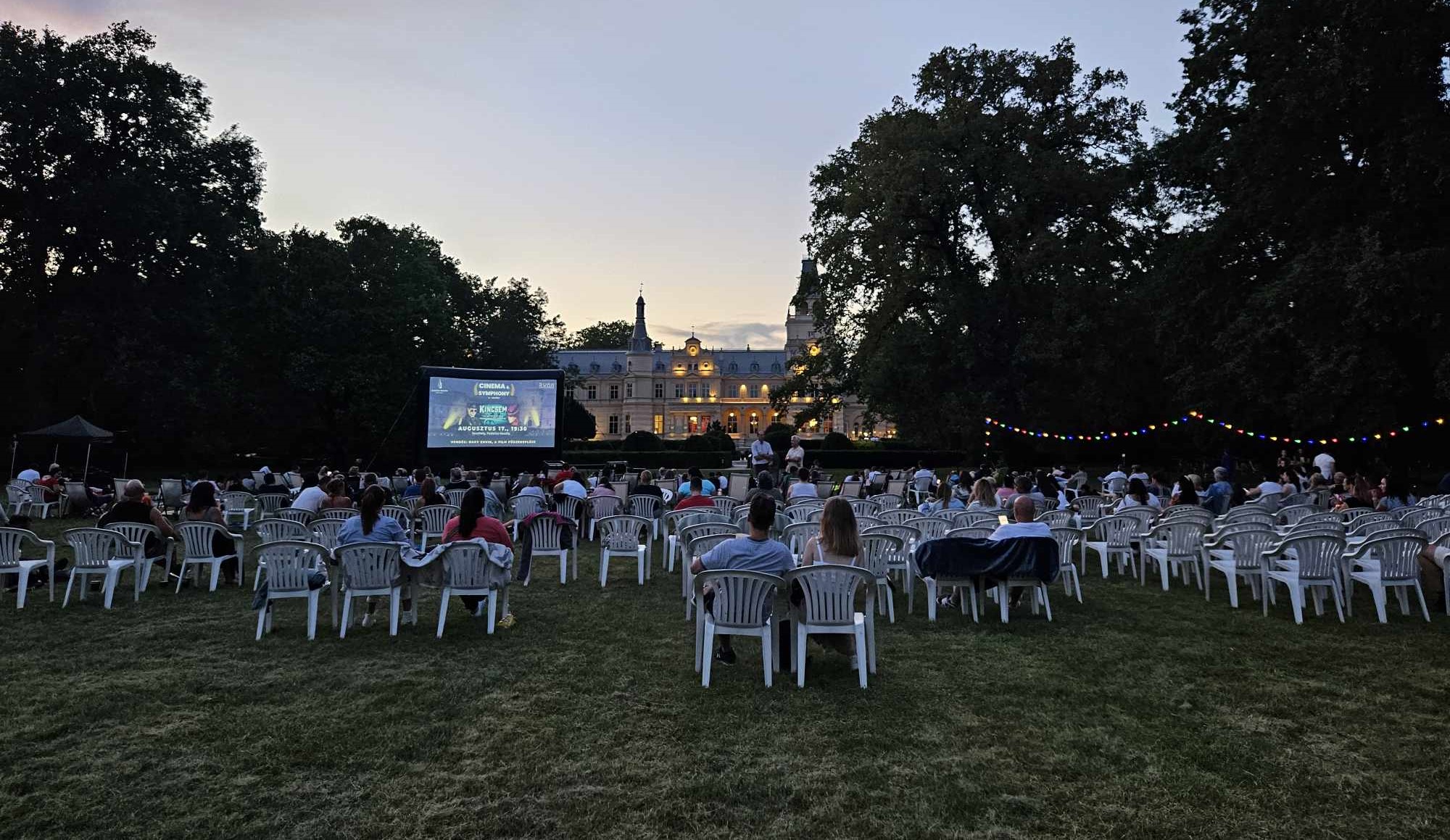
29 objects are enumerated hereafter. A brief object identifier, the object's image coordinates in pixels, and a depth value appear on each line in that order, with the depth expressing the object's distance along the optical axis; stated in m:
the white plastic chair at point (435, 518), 9.35
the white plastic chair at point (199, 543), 7.33
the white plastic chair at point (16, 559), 6.39
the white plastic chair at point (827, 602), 4.45
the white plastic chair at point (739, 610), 4.42
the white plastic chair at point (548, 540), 7.78
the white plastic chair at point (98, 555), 6.51
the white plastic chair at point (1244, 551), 6.53
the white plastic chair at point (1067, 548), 6.97
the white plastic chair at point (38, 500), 13.41
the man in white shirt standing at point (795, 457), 16.64
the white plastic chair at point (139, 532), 6.83
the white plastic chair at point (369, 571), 5.54
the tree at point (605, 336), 93.56
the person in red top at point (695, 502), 9.01
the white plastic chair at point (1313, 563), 5.92
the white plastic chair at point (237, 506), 12.59
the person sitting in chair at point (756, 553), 4.61
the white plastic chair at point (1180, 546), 7.42
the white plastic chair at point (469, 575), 5.68
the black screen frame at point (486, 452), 20.12
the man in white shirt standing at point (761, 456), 16.91
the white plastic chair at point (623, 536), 7.86
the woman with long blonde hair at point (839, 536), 4.76
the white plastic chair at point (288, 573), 5.55
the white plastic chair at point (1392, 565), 5.96
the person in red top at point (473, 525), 5.89
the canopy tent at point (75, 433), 16.59
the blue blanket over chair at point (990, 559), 5.96
